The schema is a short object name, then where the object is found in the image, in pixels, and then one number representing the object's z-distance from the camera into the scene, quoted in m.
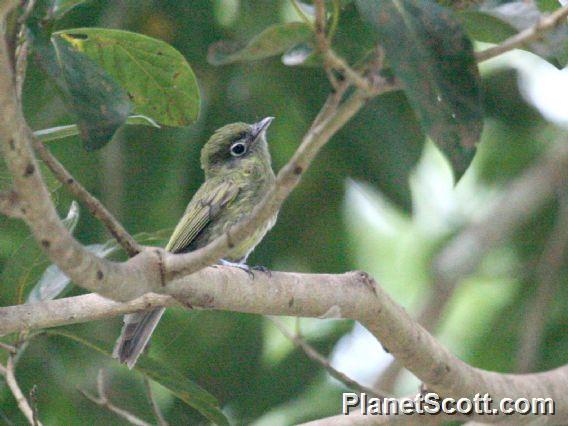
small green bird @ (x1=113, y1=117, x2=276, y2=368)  7.08
